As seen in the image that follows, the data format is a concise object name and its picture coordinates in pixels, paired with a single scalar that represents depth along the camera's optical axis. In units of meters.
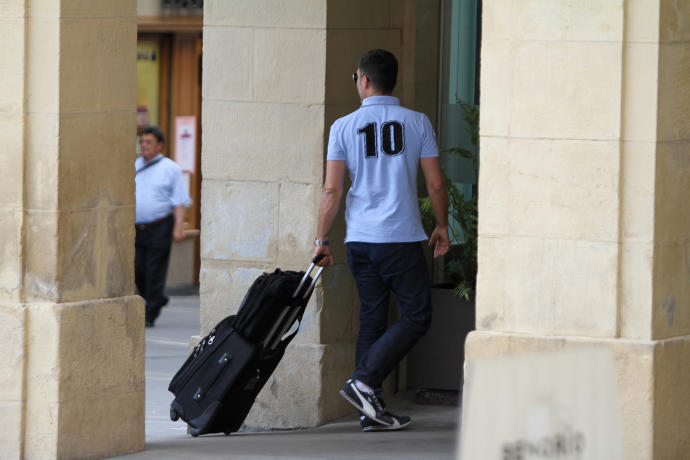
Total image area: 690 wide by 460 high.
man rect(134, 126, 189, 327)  25.09
